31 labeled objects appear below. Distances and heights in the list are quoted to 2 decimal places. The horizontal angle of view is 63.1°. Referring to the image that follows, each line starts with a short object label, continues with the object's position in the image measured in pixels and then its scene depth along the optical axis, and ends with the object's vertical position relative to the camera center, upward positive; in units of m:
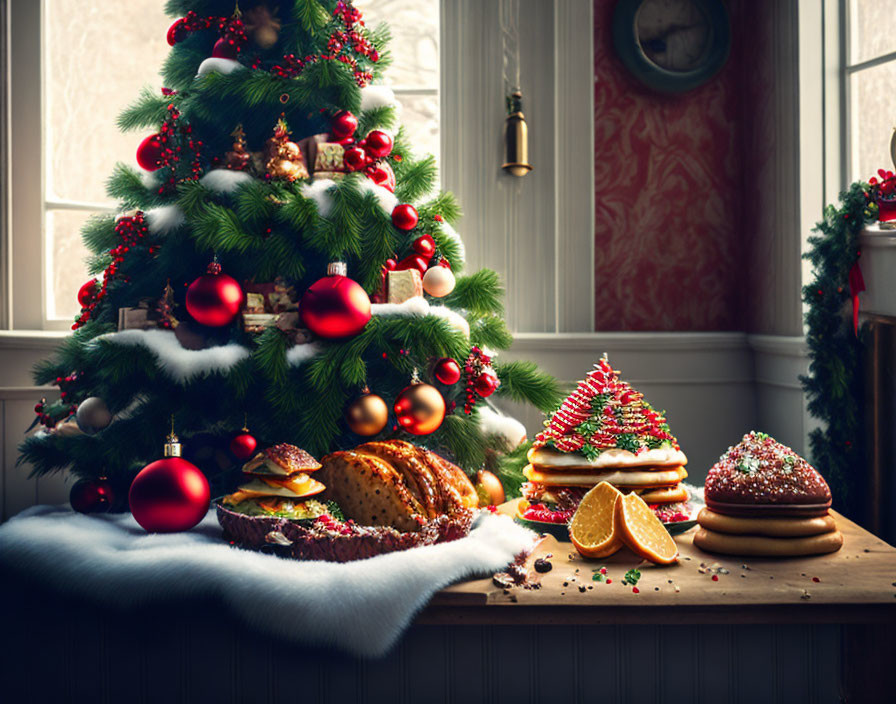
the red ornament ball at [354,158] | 2.00 +0.52
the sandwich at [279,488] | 1.49 -0.29
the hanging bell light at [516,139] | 2.80 +0.79
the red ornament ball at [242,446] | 1.86 -0.25
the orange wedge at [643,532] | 1.42 -0.38
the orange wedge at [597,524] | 1.45 -0.37
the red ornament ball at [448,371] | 1.98 -0.07
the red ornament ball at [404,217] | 2.01 +0.35
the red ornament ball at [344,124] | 2.02 +0.62
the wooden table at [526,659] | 1.33 -0.58
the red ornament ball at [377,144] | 2.04 +0.57
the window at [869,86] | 2.40 +0.87
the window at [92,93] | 2.80 +1.00
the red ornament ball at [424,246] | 2.07 +0.28
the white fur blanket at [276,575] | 1.25 -0.42
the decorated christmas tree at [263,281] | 1.87 +0.18
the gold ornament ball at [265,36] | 2.11 +0.90
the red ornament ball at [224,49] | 2.08 +0.85
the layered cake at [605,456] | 1.61 -0.25
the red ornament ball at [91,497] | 1.85 -0.38
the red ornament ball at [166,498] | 1.58 -0.33
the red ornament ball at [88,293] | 2.14 +0.16
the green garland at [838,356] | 2.10 -0.04
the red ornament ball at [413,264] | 2.06 +0.23
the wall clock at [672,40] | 2.82 +1.18
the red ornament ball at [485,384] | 2.06 -0.11
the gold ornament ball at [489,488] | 2.09 -0.41
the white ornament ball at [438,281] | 2.04 +0.18
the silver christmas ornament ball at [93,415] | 1.88 -0.18
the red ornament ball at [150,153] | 2.12 +0.57
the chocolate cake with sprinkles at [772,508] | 1.44 -0.33
